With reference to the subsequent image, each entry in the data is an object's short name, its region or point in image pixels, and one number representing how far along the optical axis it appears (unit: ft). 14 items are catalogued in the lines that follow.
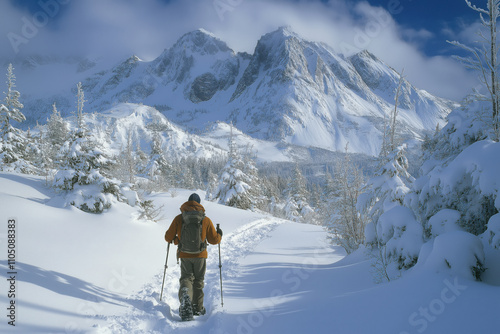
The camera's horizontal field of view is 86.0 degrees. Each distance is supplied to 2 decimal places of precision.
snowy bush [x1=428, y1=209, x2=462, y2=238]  14.99
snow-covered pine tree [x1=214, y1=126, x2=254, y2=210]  88.89
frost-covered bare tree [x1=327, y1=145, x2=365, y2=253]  37.45
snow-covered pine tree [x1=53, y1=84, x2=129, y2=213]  29.19
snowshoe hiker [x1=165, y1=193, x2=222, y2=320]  17.25
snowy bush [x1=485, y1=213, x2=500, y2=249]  11.60
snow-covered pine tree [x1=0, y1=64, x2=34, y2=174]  57.00
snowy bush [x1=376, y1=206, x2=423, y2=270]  16.24
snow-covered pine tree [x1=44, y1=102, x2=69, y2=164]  67.26
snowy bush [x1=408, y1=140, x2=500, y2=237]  12.38
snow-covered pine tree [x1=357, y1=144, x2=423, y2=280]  16.65
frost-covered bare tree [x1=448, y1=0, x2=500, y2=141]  15.75
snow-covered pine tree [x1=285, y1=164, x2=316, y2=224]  134.72
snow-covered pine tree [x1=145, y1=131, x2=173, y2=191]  138.95
